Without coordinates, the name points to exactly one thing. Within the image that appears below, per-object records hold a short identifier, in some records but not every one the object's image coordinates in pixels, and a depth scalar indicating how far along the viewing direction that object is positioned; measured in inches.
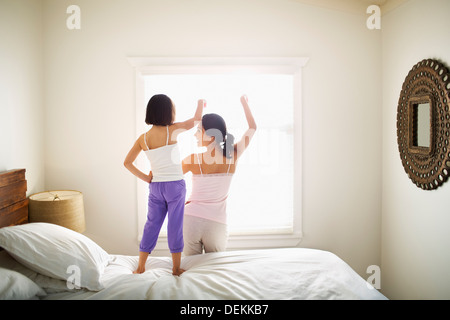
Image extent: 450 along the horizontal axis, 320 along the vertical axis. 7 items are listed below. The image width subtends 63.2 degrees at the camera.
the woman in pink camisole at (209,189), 95.6
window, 124.6
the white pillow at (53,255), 73.1
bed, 70.2
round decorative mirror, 93.1
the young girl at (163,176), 92.9
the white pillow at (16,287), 63.9
